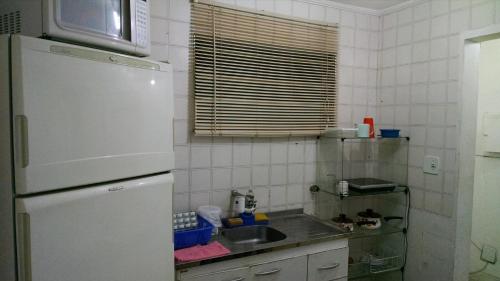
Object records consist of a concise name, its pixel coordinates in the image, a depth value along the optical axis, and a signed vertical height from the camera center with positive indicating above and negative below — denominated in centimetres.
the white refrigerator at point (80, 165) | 92 -15
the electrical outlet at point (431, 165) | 210 -28
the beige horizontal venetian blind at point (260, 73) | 193 +34
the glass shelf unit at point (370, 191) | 228 -49
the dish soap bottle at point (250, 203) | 203 -53
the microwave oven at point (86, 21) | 102 +36
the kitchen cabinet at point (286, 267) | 154 -78
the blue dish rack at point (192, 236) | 161 -61
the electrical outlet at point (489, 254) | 282 -119
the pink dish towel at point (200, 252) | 150 -66
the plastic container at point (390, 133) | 224 -6
